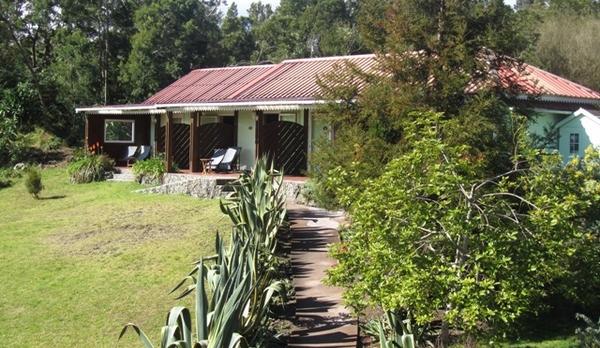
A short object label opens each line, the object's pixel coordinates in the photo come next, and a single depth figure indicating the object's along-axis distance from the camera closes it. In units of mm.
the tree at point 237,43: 48500
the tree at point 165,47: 34375
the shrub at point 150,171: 22609
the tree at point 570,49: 32812
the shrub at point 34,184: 21234
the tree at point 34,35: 32625
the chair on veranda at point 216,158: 22484
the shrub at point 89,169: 24047
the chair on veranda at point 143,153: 27016
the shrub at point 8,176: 24742
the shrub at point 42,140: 30464
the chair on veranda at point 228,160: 22578
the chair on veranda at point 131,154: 27688
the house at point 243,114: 20766
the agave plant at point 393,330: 5500
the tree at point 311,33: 45094
